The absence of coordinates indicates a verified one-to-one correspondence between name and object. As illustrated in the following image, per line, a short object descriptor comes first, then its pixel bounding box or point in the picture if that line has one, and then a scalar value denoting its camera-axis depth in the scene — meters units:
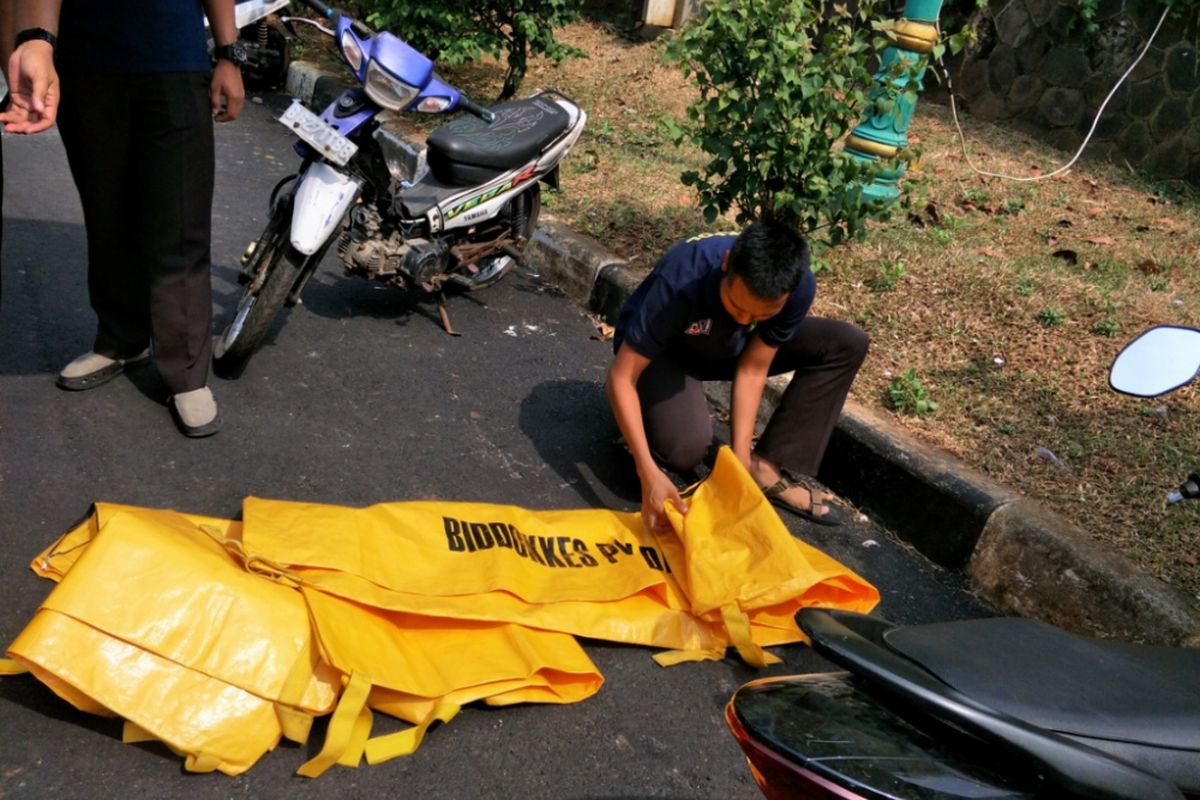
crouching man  3.07
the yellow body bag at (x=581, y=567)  2.45
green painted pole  4.80
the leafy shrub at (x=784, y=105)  4.14
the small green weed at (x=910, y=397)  3.79
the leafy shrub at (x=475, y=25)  6.53
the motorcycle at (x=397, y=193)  3.62
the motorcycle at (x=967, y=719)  1.14
